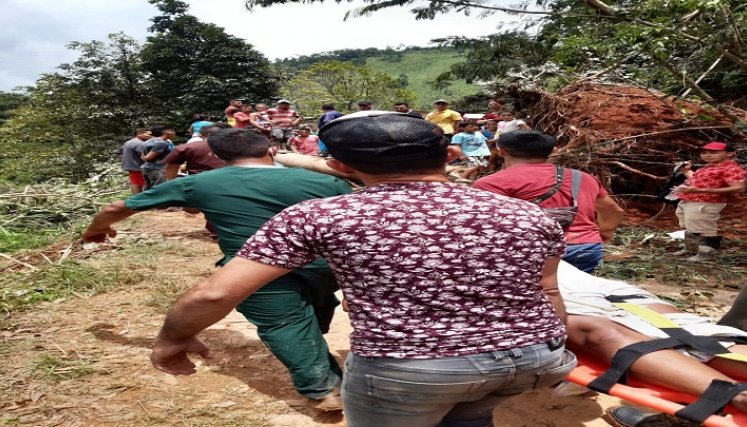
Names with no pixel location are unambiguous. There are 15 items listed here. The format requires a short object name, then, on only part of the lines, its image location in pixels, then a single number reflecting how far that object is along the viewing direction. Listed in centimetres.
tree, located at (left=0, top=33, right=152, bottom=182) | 2112
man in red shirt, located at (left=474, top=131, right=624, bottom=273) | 298
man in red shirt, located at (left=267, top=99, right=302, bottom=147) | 1084
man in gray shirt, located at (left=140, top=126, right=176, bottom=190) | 915
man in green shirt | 281
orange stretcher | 193
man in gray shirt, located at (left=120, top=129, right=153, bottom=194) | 948
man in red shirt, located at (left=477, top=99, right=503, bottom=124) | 1012
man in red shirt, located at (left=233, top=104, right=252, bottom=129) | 986
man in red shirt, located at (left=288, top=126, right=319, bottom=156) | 1006
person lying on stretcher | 214
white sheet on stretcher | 241
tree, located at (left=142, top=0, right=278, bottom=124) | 2362
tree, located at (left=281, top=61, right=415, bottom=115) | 2802
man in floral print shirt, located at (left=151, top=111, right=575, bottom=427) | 136
